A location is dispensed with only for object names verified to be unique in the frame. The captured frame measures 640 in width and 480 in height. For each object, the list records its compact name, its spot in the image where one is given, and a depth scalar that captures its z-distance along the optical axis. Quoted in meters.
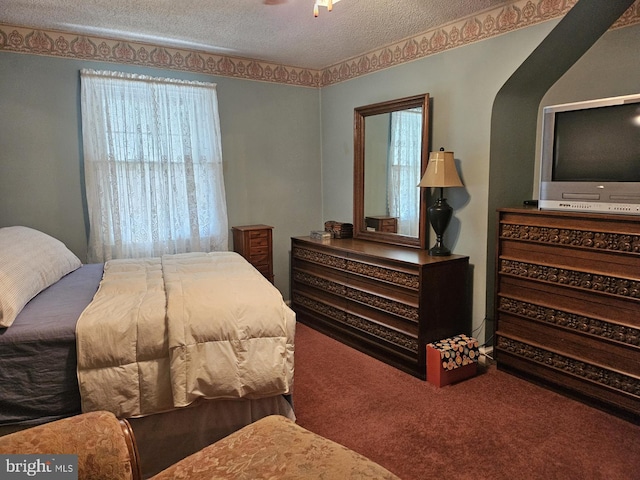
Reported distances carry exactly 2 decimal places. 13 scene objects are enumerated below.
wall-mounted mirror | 3.50
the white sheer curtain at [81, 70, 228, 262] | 3.52
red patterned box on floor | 2.82
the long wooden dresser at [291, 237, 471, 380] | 2.98
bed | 1.85
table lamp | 3.11
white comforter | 1.89
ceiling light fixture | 2.14
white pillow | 1.94
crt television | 2.34
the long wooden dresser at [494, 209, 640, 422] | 2.32
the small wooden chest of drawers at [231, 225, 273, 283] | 4.03
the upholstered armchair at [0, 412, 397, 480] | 1.24
